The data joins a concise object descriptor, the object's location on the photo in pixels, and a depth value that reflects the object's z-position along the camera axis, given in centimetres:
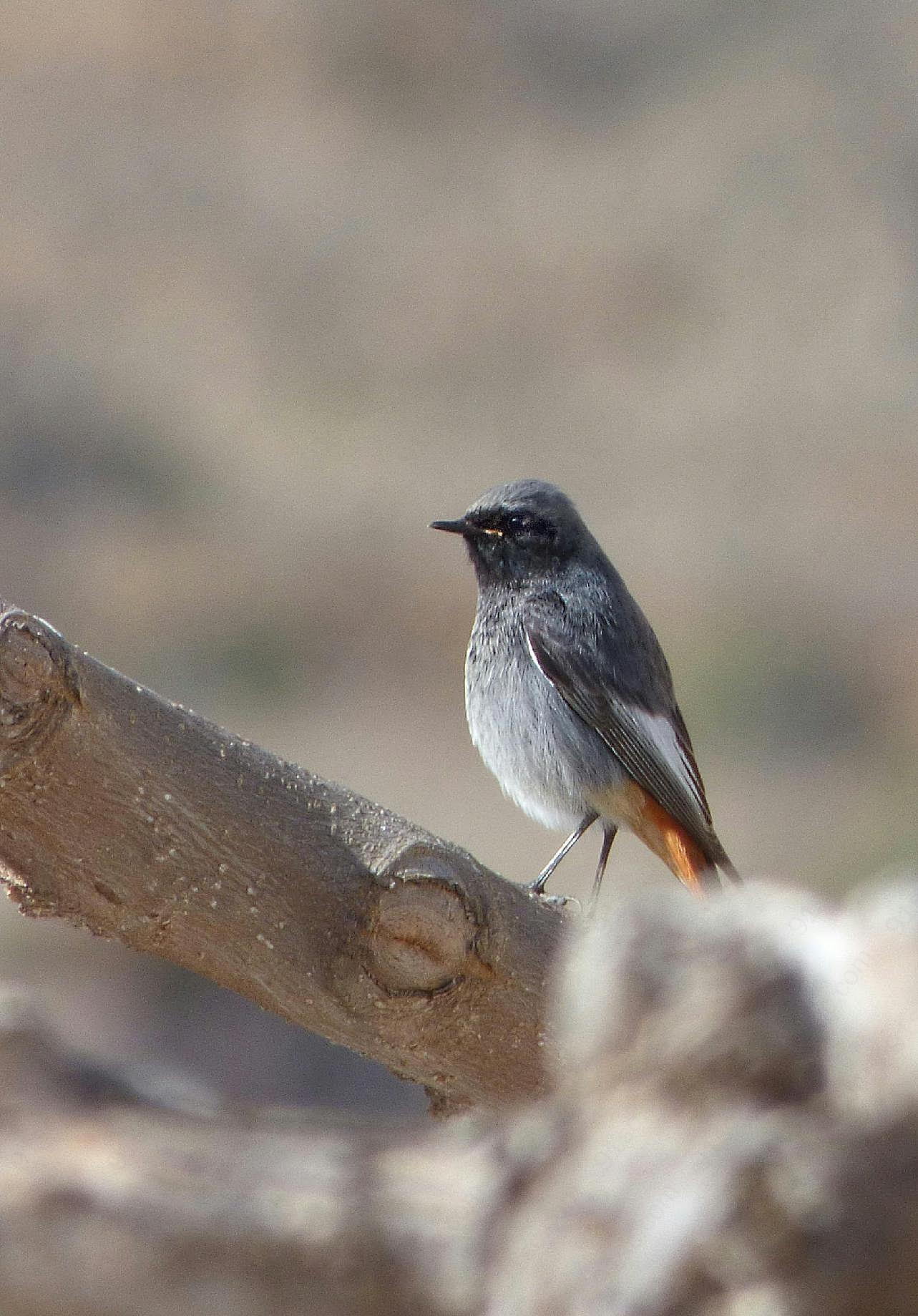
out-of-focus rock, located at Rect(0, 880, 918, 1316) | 326
